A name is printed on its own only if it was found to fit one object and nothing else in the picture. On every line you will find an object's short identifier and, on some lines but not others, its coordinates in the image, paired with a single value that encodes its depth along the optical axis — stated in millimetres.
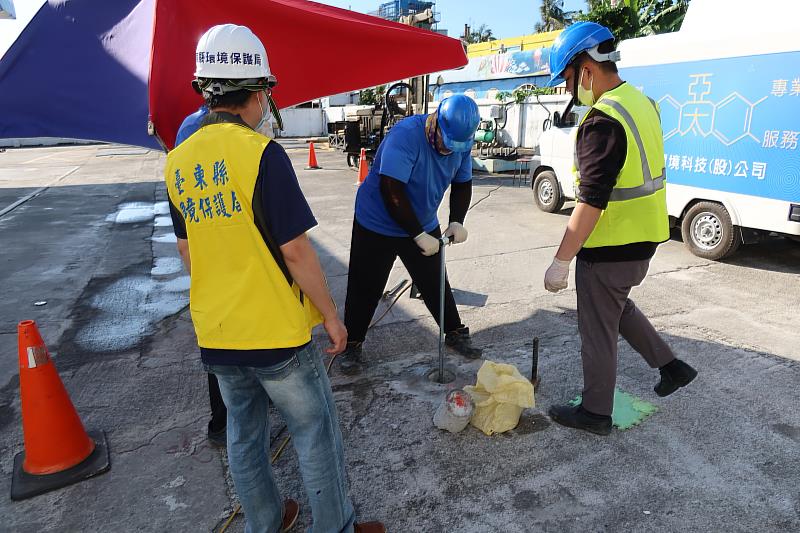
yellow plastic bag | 3039
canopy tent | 2574
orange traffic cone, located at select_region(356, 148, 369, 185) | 12758
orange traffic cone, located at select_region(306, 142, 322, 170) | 16955
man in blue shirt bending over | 3363
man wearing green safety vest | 2609
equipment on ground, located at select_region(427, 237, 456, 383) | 3623
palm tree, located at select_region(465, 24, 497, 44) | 70938
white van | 5484
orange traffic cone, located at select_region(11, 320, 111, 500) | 2807
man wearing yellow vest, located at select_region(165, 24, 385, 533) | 1784
